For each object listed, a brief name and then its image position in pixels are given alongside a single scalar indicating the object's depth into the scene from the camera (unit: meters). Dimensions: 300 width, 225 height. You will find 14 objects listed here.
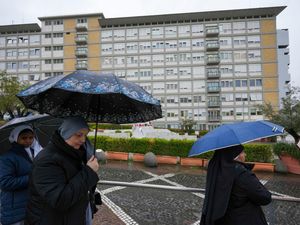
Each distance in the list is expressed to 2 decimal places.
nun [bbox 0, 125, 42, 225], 1.96
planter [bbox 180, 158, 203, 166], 10.90
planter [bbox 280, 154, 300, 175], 9.91
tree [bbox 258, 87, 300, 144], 11.01
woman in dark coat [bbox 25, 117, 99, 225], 1.49
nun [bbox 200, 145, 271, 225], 1.79
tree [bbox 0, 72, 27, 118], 22.31
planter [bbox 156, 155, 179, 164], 11.10
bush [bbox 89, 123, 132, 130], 25.12
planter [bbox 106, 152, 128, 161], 11.49
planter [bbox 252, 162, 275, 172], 10.15
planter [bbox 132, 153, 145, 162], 11.27
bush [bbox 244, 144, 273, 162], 10.58
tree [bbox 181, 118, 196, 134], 35.39
